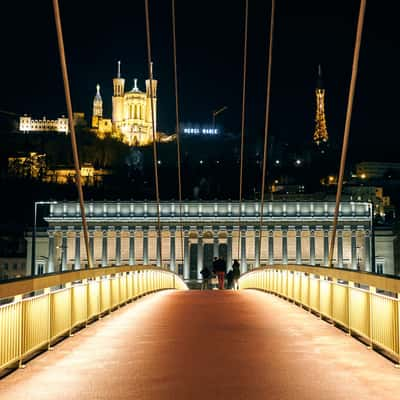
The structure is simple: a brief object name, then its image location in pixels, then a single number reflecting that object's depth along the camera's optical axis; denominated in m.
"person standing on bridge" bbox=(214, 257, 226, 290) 45.28
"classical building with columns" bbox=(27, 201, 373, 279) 133.62
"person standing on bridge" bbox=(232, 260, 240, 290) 48.94
